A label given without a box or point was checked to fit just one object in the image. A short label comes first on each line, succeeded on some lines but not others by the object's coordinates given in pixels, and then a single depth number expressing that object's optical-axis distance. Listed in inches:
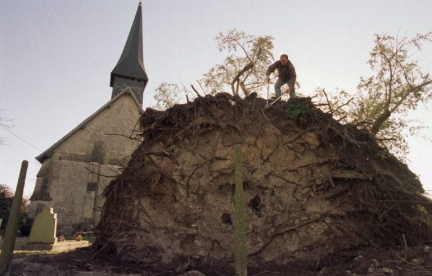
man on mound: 334.7
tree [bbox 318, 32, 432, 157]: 435.5
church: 714.2
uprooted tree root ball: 246.2
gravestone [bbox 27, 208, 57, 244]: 429.4
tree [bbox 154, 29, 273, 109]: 551.5
